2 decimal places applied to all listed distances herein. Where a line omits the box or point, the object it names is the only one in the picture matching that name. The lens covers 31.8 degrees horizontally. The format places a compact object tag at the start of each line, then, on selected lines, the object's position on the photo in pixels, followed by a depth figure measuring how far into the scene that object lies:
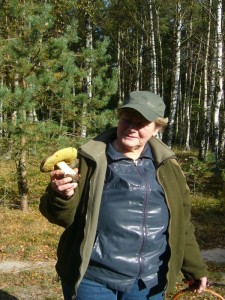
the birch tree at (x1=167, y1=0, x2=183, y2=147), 15.84
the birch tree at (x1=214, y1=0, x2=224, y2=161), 12.78
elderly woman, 1.93
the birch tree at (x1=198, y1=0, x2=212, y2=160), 15.52
